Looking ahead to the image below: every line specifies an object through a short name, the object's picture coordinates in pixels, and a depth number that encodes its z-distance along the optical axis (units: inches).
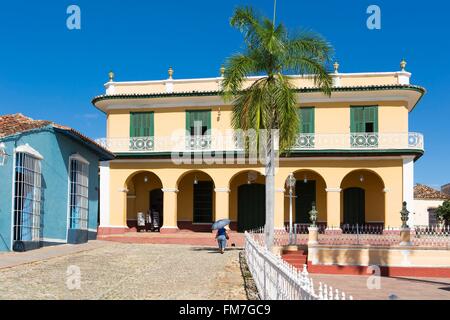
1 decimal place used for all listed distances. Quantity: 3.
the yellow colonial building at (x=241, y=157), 1026.7
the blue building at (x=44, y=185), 641.6
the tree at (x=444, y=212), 1296.8
